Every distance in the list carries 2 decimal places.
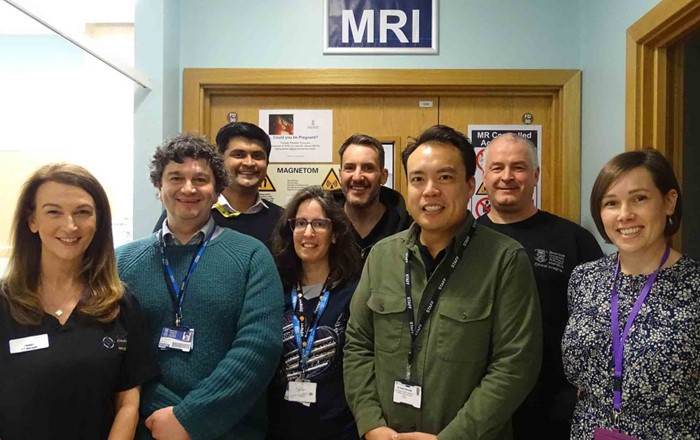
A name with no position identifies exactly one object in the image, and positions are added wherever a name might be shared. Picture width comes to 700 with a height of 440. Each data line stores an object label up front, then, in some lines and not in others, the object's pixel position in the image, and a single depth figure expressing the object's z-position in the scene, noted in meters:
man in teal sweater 1.64
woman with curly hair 1.83
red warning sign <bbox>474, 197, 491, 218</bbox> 3.14
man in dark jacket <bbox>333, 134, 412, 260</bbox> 2.41
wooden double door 3.01
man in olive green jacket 1.57
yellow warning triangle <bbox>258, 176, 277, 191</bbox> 3.16
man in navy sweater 2.44
